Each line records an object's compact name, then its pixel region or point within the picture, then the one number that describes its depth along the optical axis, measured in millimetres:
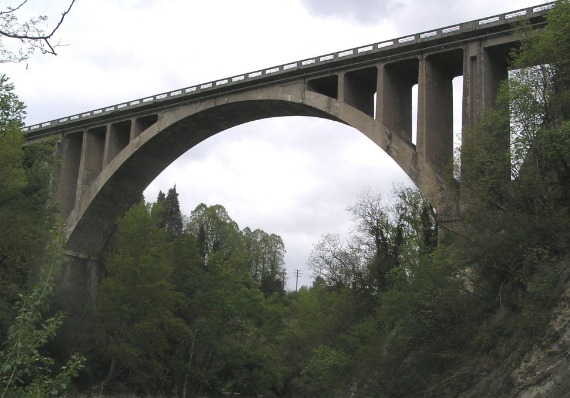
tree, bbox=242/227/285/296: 75938
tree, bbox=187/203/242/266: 67750
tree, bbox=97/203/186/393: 30500
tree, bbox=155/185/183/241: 59625
